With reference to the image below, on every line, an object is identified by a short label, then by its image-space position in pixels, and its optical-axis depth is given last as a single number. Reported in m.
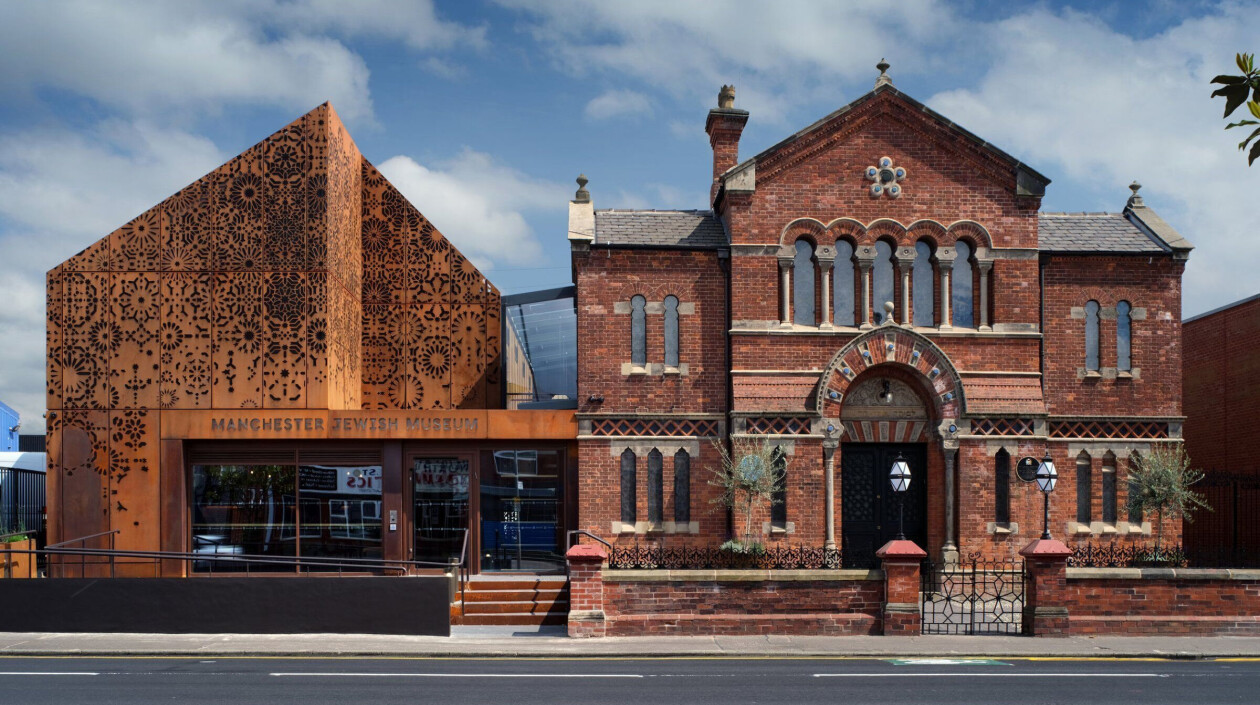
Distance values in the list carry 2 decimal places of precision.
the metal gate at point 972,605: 17.98
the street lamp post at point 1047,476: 21.33
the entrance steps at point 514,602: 19.72
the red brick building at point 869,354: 22.56
